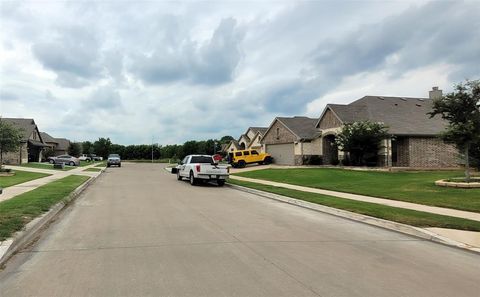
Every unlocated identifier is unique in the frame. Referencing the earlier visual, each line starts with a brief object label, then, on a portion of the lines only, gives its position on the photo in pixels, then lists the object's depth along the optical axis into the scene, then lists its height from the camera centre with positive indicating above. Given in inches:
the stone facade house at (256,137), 2246.6 +125.2
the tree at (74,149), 3801.7 +102.8
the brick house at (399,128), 1375.5 +102.6
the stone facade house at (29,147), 2180.1 +80.8
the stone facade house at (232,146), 2902.6 +95.2
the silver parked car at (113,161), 2202.3 -2.6
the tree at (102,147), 4402.1 +138.0
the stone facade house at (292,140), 1667.1 +79.3
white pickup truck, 973.8 -22.6
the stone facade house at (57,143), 3476.9 +149.0
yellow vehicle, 1850.5 +7.9
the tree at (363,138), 1321.4 +65.0
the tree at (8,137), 1305.4 +72.1
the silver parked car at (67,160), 2231.8 +3.6
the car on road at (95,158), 3738.7 +23.5
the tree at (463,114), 768.9 +82.4
